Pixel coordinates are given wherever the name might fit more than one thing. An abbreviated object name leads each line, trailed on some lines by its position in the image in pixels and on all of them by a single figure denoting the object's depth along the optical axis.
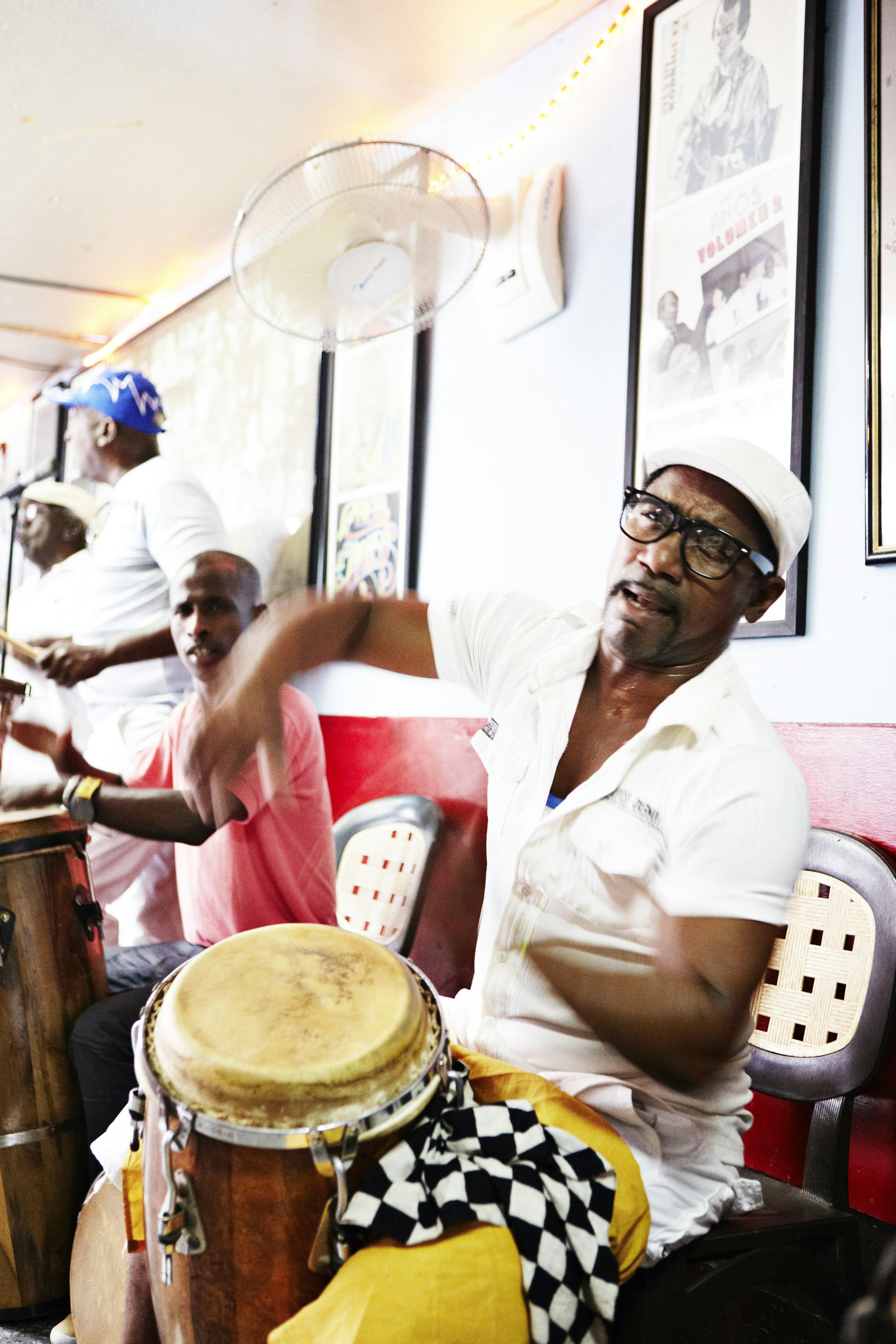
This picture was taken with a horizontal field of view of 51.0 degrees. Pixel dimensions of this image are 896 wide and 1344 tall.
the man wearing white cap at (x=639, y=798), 1.14
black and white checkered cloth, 0.96
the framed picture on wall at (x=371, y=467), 3.23
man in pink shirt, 2.17
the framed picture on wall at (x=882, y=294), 1.75
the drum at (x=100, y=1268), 1.39
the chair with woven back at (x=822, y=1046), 1.28
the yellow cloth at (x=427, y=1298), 0.90
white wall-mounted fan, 2.23
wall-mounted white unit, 2.61
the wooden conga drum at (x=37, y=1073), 1.84
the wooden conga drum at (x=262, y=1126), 1.01
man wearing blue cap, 3.19
